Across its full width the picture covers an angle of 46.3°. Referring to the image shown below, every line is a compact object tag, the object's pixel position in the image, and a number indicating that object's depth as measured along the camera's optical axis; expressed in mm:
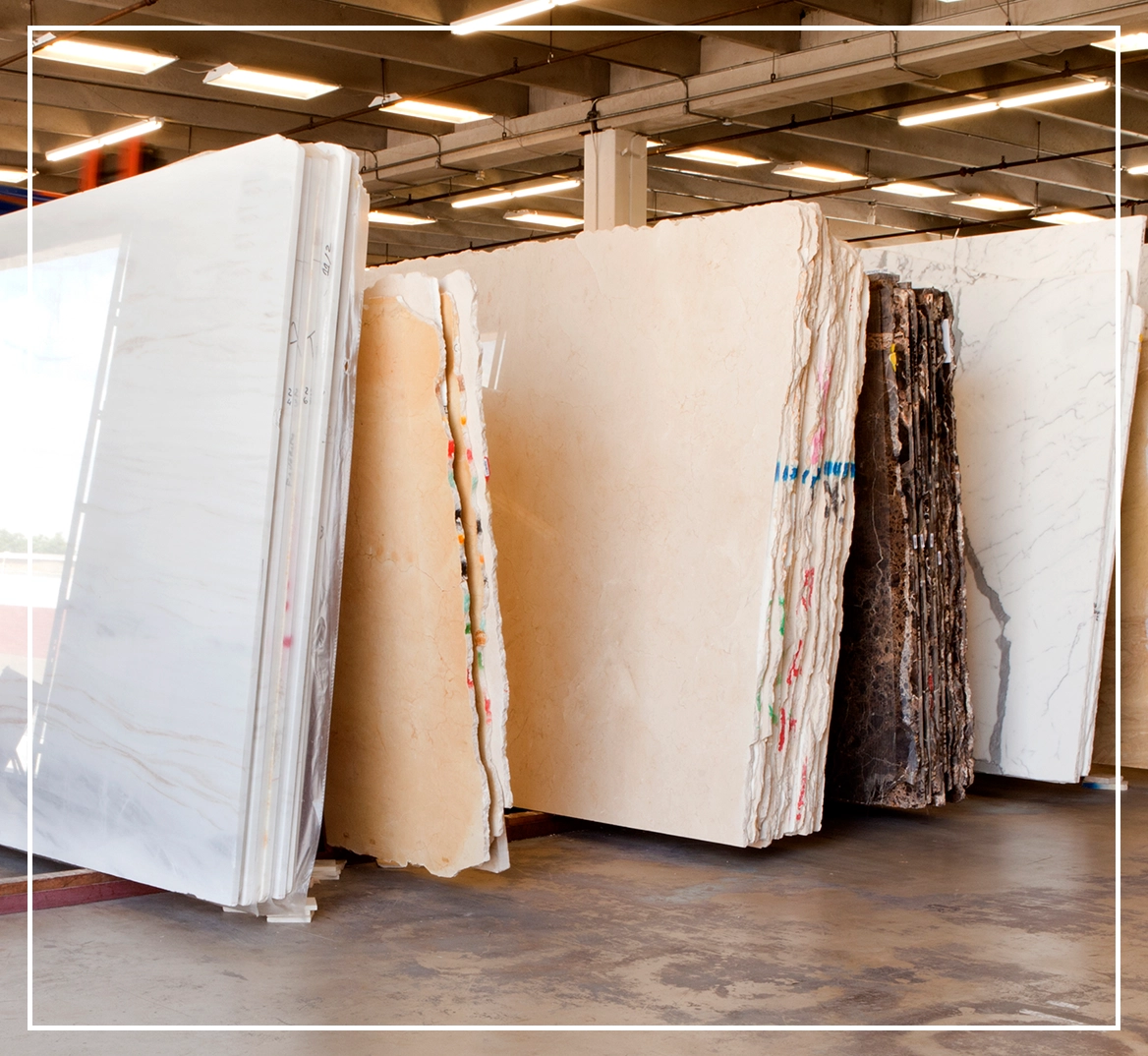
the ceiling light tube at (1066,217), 15141
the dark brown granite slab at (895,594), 4590
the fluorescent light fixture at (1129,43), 8164
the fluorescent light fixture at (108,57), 9117
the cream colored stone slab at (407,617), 3713
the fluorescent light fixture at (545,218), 15820
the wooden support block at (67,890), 3479
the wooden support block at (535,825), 4480
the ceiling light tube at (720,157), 12328
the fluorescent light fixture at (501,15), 7977
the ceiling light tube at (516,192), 14164
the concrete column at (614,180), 10750
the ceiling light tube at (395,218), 15844
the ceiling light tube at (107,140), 11273
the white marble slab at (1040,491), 5129
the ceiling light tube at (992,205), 14648
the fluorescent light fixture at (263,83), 9453
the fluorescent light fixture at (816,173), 13062
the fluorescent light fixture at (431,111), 10750
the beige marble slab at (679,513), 4098
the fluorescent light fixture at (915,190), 14039
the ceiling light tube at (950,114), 10367
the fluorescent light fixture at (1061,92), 10091
